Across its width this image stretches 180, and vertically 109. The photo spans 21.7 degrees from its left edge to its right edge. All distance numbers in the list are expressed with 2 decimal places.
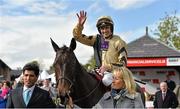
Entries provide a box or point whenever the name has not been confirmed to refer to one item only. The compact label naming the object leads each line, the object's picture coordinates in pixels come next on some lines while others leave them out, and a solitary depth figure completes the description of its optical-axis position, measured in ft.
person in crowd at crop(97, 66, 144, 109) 18.25
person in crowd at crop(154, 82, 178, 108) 47.73
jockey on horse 29.43
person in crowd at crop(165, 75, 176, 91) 59.16
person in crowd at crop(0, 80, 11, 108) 43.78
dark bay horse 25.82
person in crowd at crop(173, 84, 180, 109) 57.23
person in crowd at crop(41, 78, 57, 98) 55.29
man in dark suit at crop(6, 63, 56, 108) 19.53
